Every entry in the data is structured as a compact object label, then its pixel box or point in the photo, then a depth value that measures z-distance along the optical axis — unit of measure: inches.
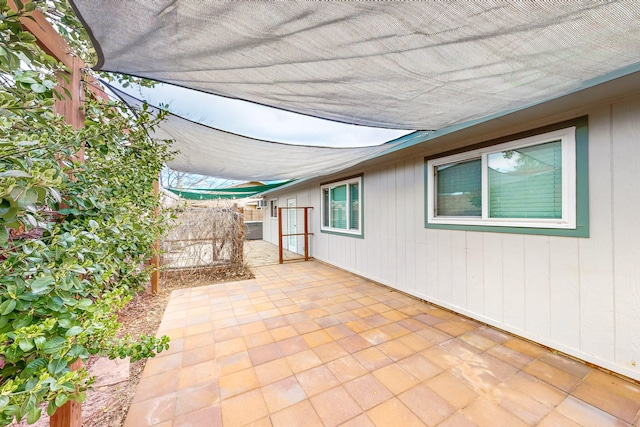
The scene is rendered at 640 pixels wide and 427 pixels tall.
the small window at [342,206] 207.6
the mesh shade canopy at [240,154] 93.0
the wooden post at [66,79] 46.9
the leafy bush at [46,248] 25.8
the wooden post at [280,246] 242.6
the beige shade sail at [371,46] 37.8
